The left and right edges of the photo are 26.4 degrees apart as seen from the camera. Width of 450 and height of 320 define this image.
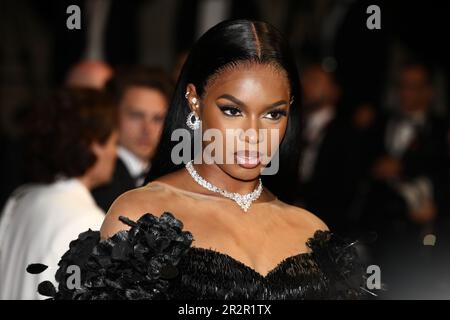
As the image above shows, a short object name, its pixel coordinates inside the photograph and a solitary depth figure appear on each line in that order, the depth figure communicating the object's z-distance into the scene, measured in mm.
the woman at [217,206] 2377
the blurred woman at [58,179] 3742
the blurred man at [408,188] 6645
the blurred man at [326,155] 6446
